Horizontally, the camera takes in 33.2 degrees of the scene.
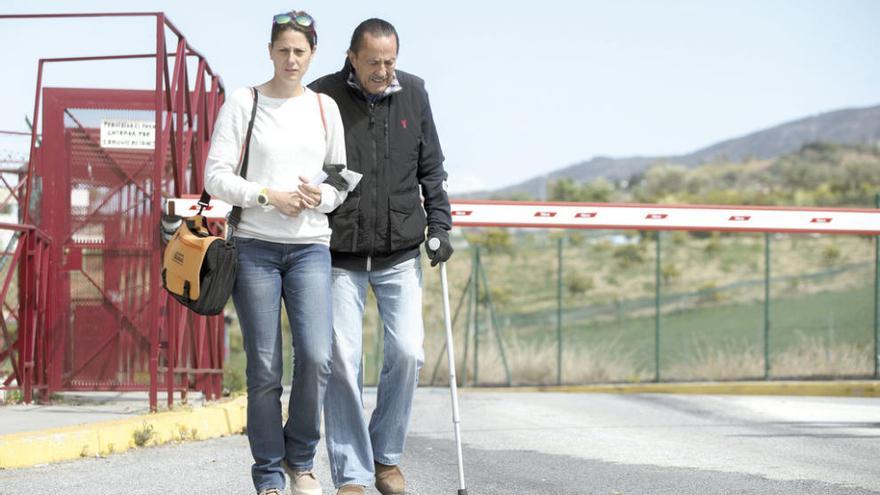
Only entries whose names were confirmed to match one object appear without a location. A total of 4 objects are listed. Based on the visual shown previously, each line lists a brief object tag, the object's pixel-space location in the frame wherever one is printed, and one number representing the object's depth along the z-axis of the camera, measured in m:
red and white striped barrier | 11.82
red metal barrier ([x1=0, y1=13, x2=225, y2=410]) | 12.30
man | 6.46
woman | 6.21
